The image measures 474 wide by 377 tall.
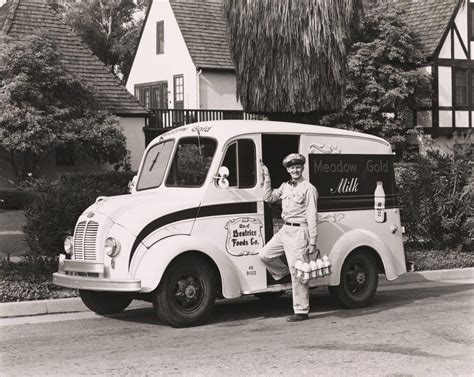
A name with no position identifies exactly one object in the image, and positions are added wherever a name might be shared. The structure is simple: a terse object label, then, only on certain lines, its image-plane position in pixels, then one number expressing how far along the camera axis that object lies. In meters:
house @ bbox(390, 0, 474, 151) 36.69
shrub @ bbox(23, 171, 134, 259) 11.95
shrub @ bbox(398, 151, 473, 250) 15.74
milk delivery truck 9.15
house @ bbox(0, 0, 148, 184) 28.67
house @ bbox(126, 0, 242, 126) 37.78
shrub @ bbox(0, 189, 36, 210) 23.77
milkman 9.55
